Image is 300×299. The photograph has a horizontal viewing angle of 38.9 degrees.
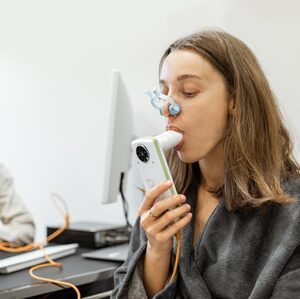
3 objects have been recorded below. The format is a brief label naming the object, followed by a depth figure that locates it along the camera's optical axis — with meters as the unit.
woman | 0.92
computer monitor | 1.48
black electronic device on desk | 1.61
